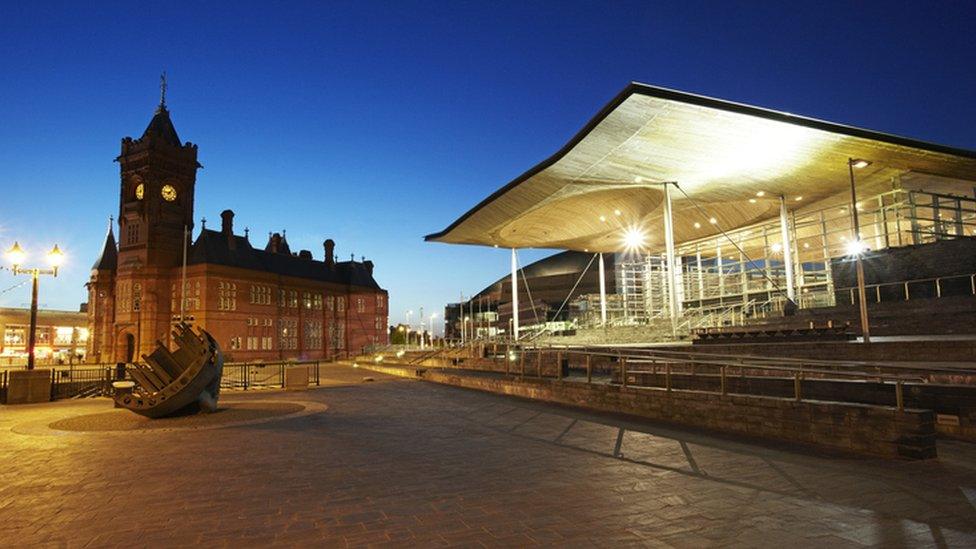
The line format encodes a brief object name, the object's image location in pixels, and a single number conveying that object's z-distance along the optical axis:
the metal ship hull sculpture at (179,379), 13.48
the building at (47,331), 87.38
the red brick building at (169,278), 60.34
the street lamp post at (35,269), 19.16
